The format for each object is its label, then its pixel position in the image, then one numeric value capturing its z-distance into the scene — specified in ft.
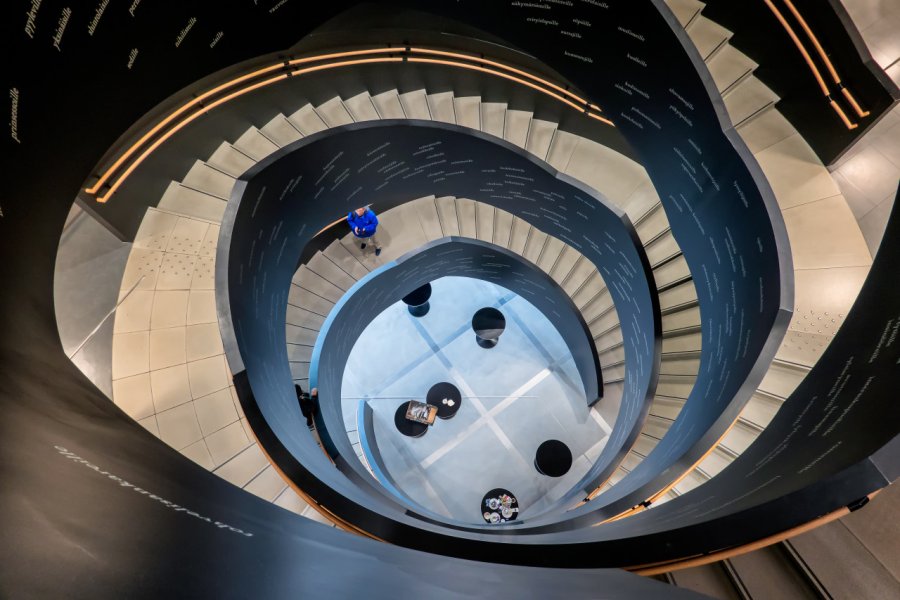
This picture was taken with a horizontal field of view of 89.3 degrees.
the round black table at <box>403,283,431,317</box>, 40.14
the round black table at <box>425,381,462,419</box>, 37.17
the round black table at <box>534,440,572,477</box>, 33.99
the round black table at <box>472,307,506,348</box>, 38.19
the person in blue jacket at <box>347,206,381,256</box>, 29.32
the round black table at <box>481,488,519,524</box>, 31.86
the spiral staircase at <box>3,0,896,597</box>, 14.00
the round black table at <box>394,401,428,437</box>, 35.78
